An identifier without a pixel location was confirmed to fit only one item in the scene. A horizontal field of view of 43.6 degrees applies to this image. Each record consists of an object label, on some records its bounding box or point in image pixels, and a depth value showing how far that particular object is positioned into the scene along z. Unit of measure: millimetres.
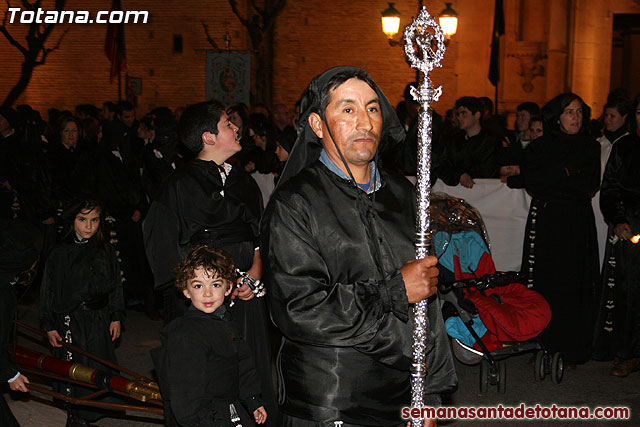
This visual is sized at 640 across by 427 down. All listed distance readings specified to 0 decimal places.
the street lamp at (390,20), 16844
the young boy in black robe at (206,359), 3908
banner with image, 15172
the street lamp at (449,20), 16203
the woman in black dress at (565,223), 7348
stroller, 6656
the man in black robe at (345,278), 2979
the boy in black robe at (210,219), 4980
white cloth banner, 9305
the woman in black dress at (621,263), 7219
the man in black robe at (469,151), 9266
